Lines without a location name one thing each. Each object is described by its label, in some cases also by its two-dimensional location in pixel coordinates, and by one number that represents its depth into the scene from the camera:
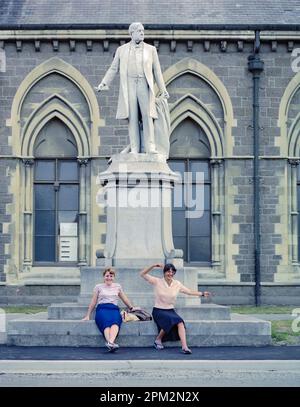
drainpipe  26.31
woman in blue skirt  13.70
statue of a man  16.59
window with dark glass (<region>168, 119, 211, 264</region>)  26.98
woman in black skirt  13.72
